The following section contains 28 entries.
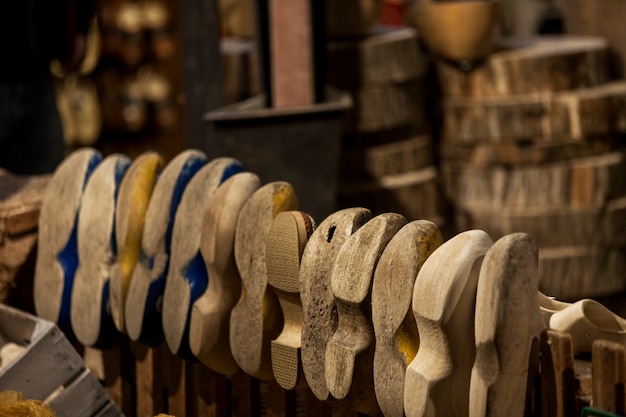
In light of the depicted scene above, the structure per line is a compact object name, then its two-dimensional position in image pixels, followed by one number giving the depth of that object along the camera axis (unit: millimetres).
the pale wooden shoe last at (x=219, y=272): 2439
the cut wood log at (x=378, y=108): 4660
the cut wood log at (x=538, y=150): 4719
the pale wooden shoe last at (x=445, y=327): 2104
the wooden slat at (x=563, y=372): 2111
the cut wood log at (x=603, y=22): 5054
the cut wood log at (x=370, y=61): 4601
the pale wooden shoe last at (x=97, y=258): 2655
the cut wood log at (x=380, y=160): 4673
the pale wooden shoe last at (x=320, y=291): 2269
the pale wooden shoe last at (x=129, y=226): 2616
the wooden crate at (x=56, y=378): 2481
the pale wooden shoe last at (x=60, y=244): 2699
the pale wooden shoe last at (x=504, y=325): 2068
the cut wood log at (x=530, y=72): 4743
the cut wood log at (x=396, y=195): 4645
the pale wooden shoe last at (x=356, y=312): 2211
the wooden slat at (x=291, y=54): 4006
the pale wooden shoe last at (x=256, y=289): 2386
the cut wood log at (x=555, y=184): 4699
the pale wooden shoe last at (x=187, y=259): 2502
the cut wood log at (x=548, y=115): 4699
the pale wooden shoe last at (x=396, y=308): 2165
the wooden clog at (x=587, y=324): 2183
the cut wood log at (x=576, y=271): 4691
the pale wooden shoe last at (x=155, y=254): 2571
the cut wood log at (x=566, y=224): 4686
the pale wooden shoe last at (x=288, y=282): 2331
